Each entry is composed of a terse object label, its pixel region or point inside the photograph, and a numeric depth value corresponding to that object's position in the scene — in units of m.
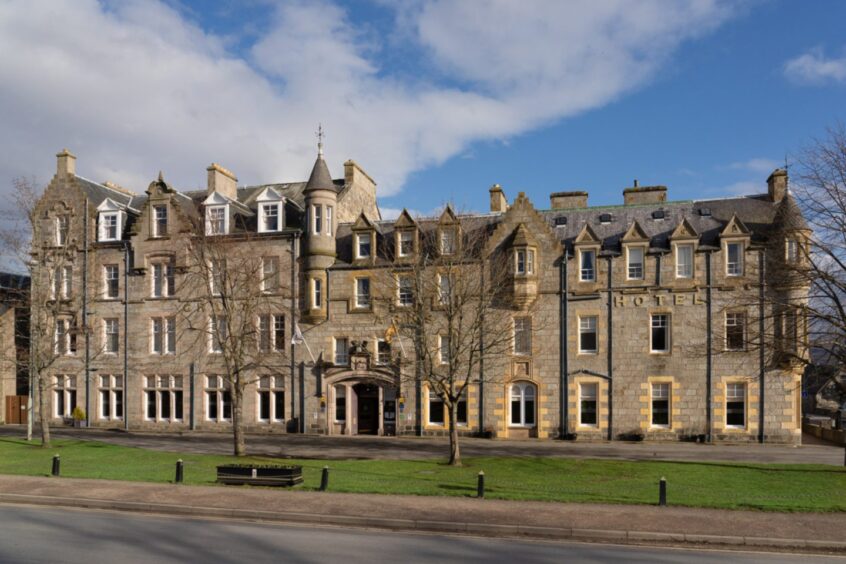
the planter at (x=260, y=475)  22.64
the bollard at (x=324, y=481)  21.81
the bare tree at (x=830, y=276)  22.52
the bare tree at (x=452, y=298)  28.20
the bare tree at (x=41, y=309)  33.53
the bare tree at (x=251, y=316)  40.56
